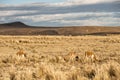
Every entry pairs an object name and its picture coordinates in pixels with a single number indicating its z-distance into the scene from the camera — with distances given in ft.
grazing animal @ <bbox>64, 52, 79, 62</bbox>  77.93
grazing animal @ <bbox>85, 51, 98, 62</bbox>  77.51
